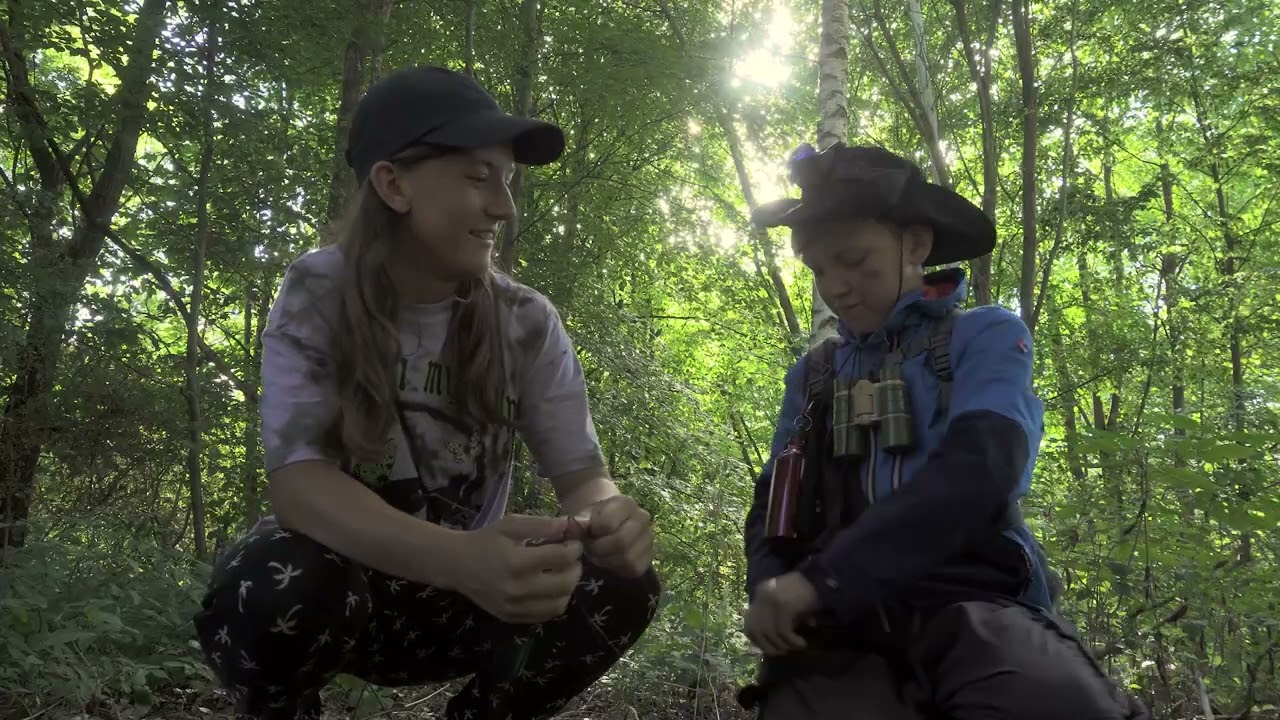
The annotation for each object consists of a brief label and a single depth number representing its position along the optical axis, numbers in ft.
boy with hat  4.62
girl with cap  4.89
